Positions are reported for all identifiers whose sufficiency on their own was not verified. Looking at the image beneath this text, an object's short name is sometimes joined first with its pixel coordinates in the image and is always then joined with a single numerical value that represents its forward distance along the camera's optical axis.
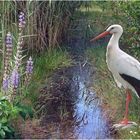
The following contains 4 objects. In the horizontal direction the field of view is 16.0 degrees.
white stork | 5.42
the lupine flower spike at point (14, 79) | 4.87
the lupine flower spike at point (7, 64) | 5.02
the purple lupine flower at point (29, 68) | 5.18
